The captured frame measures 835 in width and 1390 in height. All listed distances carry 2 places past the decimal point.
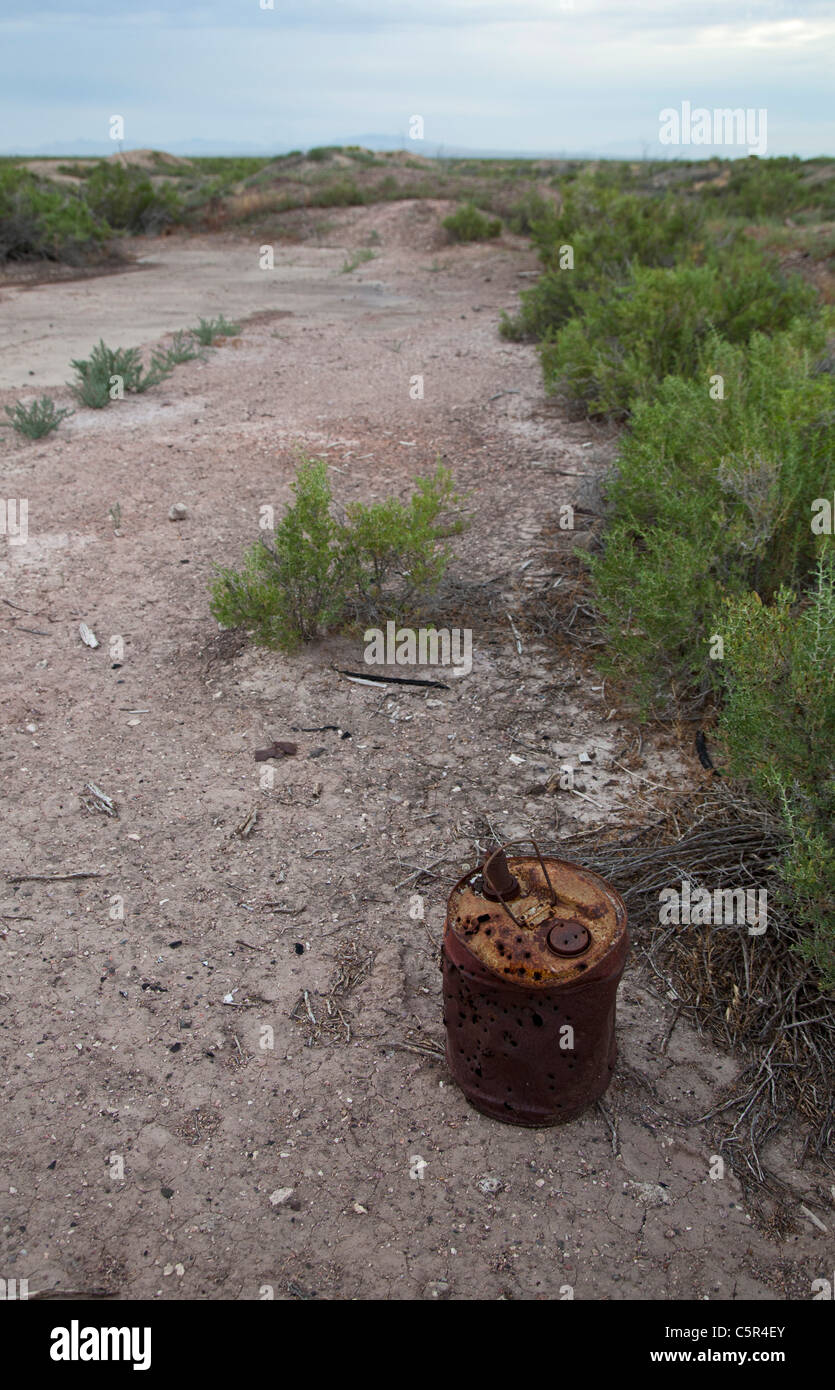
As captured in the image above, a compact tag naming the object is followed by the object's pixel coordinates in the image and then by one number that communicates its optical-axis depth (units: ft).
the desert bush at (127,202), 69.77
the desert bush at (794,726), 8.79
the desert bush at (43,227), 55.06
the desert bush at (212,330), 36.19
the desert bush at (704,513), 13.64
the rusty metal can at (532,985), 7.59
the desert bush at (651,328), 25.22
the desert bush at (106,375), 28.37
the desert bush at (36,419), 25.49
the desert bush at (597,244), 35.24
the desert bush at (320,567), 15.48
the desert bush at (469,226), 62.69
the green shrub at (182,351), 33.07
